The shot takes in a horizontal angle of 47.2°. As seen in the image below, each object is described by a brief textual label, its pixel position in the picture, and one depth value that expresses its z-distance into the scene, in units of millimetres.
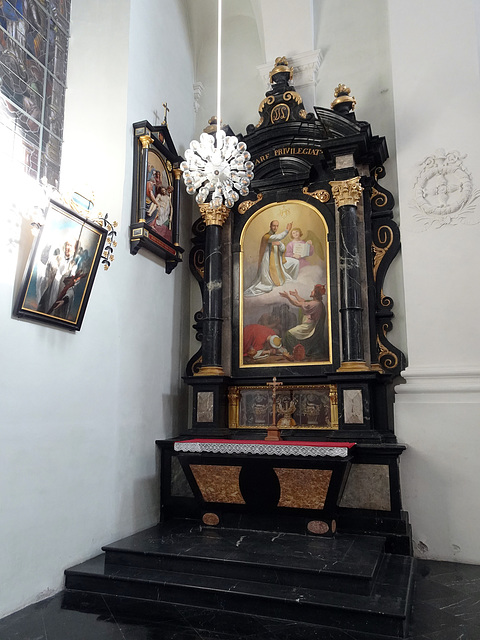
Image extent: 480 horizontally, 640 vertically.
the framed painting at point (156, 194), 5348
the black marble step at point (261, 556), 3701
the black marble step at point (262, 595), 3332
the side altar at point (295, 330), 4848
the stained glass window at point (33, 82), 4359
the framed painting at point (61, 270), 3885
